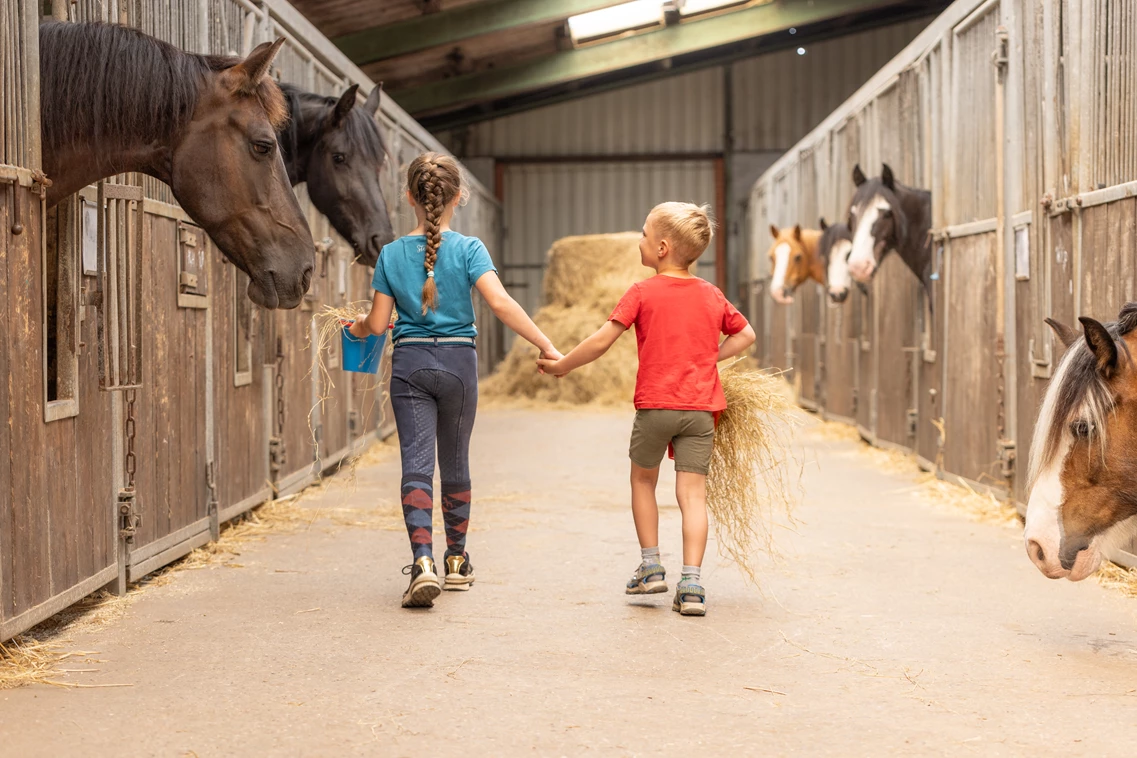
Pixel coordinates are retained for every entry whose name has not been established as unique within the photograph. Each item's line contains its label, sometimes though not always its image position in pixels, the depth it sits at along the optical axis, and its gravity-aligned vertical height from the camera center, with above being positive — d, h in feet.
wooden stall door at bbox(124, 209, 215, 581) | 13.65 -0.44
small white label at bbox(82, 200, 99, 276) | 12.03 +1.27
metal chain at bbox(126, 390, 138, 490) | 12.85 -0.82
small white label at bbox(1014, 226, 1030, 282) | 18.13 +1.49
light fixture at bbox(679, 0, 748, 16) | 49.67 +14.38
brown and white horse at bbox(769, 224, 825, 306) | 36.63 +2.88
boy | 12.12 +0.02
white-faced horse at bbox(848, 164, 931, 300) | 24.32 +2.57
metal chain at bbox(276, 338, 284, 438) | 19.48 -0.45
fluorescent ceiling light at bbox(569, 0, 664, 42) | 47.88 +13.53
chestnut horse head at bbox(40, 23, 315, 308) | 10.87 +2.11
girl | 12.41 +0.41
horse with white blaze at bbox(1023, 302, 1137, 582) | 9.96 -0.94
